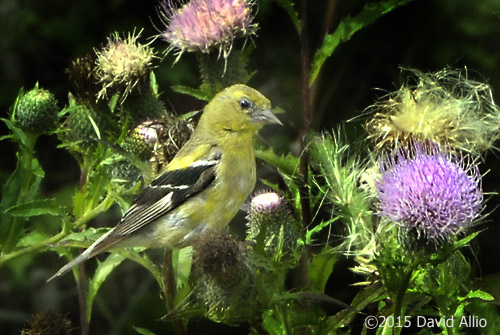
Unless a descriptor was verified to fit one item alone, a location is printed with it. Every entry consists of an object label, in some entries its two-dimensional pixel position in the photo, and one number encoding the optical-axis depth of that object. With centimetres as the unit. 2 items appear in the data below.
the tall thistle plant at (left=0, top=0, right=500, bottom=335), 453
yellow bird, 546
